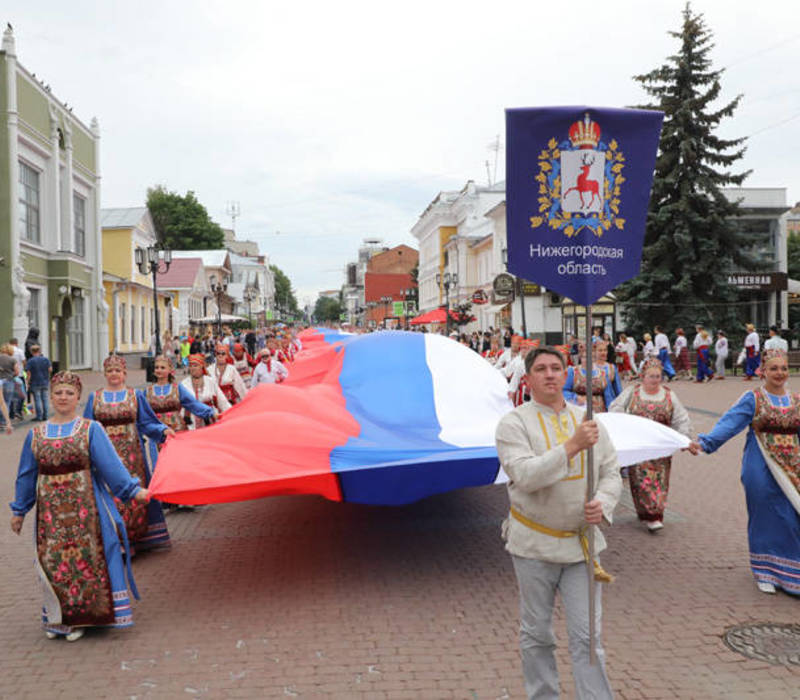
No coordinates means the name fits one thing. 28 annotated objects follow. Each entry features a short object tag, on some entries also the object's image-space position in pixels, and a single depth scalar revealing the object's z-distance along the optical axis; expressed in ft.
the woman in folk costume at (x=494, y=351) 50.03
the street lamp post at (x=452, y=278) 155.40
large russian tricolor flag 17.30
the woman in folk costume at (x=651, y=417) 21.66
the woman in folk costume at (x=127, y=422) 19.85
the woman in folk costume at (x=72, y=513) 15.16
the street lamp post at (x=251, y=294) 241.59
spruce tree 91.61
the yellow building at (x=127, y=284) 111.96
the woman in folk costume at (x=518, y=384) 34.95
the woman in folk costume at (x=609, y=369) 27.84
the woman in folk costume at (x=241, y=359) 44.83
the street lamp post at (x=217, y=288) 141.26
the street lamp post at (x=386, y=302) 304.50
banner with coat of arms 11.78
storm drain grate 13.93
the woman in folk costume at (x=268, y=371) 37.27
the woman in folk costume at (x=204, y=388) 27.02
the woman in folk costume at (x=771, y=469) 16.76
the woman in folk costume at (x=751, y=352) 72.43
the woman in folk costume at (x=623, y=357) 73.42
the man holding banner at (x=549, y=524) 10.28
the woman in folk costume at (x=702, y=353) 75.25
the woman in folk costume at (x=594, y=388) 27.12
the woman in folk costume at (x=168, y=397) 23.66
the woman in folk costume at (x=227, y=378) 31.37
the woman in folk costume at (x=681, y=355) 79.30
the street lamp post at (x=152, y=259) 89.66
